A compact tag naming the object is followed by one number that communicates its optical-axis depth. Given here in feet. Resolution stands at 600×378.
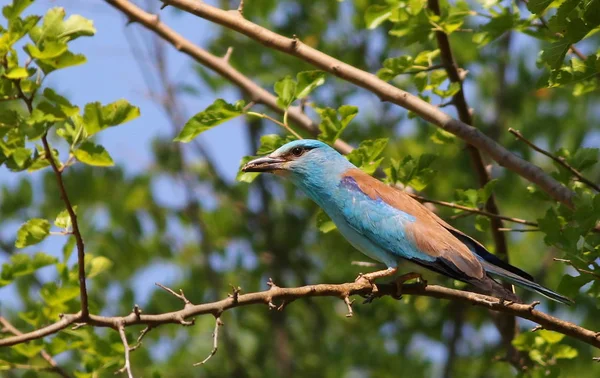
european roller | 30.48
